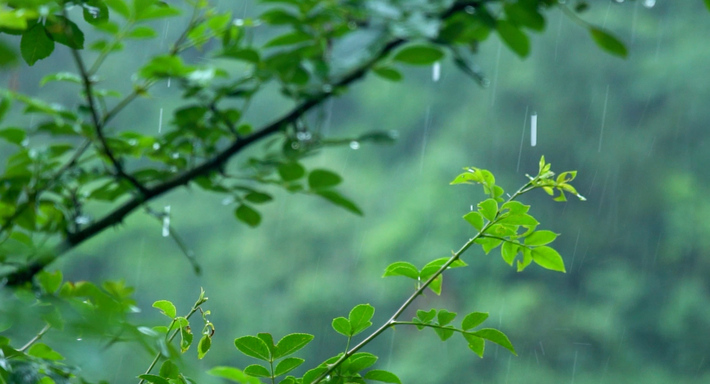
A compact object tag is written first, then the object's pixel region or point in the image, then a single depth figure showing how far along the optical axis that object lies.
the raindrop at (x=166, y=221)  2.74
